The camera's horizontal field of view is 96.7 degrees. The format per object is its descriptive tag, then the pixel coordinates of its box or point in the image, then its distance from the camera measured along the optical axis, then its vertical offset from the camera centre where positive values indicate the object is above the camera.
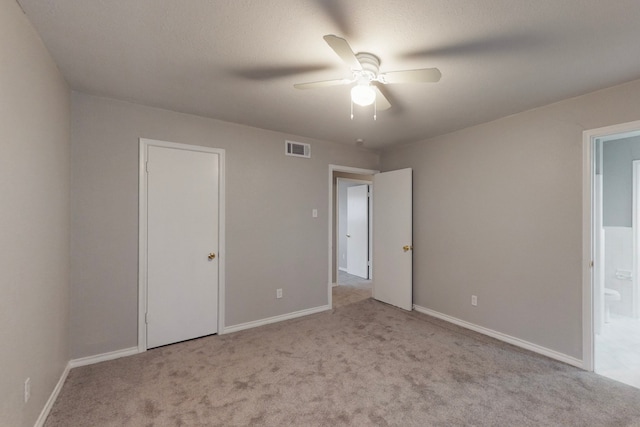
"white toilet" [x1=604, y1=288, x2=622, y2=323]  3.59 -1.03
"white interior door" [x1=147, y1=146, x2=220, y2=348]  2.87 -0.31
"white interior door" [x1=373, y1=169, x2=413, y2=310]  4.05 -0.34
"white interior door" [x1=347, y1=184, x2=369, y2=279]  6.01 -0.33
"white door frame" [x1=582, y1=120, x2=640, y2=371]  2.47 -0.23
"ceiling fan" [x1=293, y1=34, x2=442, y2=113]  1.69 +0.87
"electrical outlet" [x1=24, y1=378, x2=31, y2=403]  1.58 -1.00
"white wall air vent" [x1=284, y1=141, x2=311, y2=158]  3.75 +0.89
